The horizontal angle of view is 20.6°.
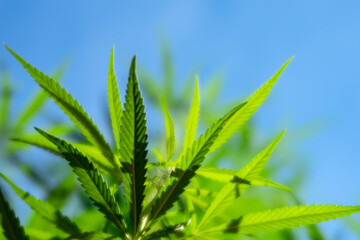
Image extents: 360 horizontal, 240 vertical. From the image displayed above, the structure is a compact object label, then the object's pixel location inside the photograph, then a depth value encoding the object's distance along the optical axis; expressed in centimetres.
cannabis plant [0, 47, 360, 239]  45
